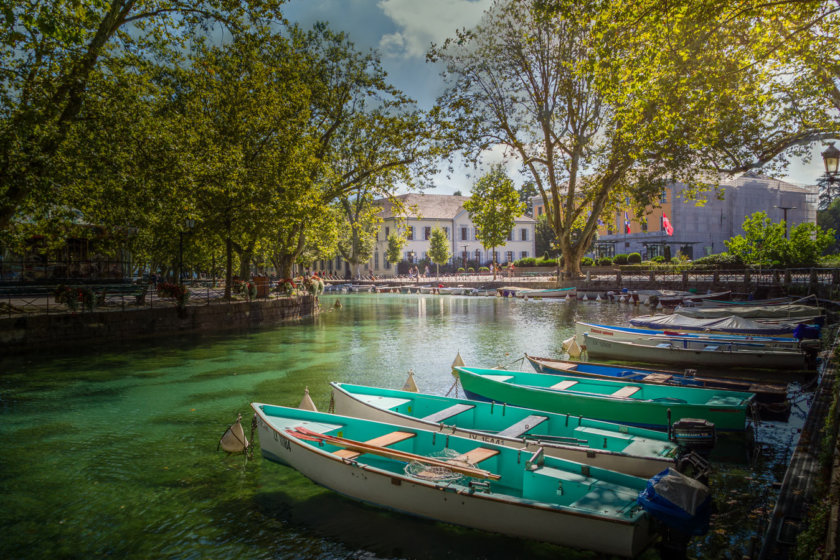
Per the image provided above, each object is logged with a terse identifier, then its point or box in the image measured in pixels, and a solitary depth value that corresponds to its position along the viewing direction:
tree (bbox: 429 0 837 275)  10.92
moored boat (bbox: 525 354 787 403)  9.64
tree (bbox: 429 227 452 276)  69.00
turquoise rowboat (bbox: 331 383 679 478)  6.24
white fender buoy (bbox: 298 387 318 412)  8.43
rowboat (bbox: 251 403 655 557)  4.83
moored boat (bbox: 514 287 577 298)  38.03
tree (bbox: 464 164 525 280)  35.69
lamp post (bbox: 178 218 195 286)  21.94
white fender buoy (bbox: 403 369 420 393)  9.84
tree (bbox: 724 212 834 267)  31.48
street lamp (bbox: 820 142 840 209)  11.94
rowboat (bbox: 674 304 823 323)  17.48
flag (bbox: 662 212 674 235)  50.22
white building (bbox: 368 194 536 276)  74.62
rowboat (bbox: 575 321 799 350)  14.42
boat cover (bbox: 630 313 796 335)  16.14
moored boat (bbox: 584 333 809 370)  13.30
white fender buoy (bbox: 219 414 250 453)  7.78
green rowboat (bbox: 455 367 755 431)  8.05
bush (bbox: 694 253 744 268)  36.69
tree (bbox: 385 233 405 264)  69.75
